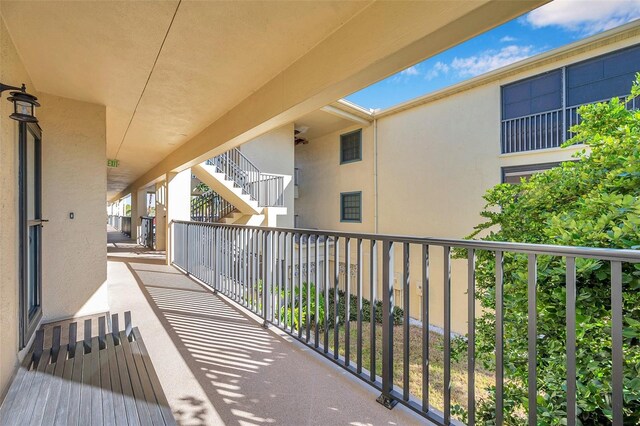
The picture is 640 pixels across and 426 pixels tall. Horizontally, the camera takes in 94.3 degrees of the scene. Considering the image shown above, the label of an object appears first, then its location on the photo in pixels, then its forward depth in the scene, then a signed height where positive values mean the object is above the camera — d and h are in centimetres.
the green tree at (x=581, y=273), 128 -32
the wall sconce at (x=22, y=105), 190 +72
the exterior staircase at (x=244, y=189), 773 +70
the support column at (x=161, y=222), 916 -26
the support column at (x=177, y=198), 642 +35
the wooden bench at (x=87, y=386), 112 -76
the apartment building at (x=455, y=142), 601 +190
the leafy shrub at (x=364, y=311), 716 -259
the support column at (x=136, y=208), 1225 +23
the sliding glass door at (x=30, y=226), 231 -11
